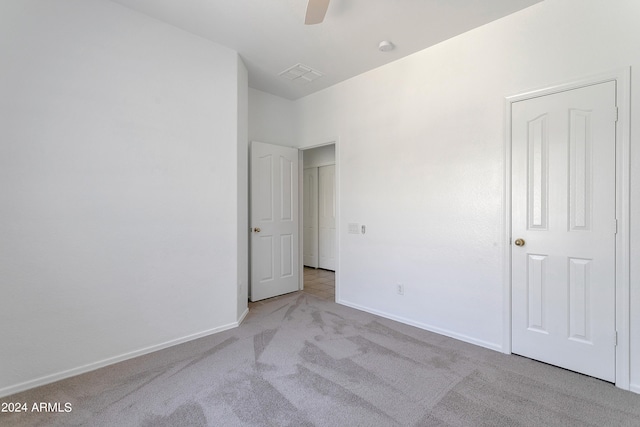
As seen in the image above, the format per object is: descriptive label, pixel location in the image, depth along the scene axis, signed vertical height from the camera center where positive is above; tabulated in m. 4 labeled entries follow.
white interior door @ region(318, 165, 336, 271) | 5.86 -0.09
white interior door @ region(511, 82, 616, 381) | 2.06 -0.14
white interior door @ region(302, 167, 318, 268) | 6.13 -0.09
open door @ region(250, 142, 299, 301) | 3.88 -0.12
